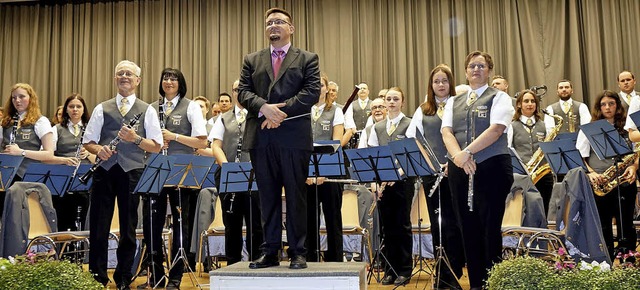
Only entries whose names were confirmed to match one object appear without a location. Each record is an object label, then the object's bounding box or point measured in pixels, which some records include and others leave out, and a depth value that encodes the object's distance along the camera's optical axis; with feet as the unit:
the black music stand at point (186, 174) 18.24
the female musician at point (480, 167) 15.15
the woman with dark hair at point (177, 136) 19.16
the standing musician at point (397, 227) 20.12
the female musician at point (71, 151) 23.52
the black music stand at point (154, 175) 17.15
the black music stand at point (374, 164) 18.40
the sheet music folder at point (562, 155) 20.25
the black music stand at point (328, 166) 18.66
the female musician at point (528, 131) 24.99
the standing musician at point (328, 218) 19.66
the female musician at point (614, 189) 21.01
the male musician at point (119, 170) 17.30
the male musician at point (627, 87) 30.01
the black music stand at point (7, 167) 18.99
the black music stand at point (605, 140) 19.38
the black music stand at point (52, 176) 20.79
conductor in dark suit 13.28
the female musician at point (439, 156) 18.12
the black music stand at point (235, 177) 18.97
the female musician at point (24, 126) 21.43
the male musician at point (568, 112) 29.55
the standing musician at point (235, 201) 20.26
